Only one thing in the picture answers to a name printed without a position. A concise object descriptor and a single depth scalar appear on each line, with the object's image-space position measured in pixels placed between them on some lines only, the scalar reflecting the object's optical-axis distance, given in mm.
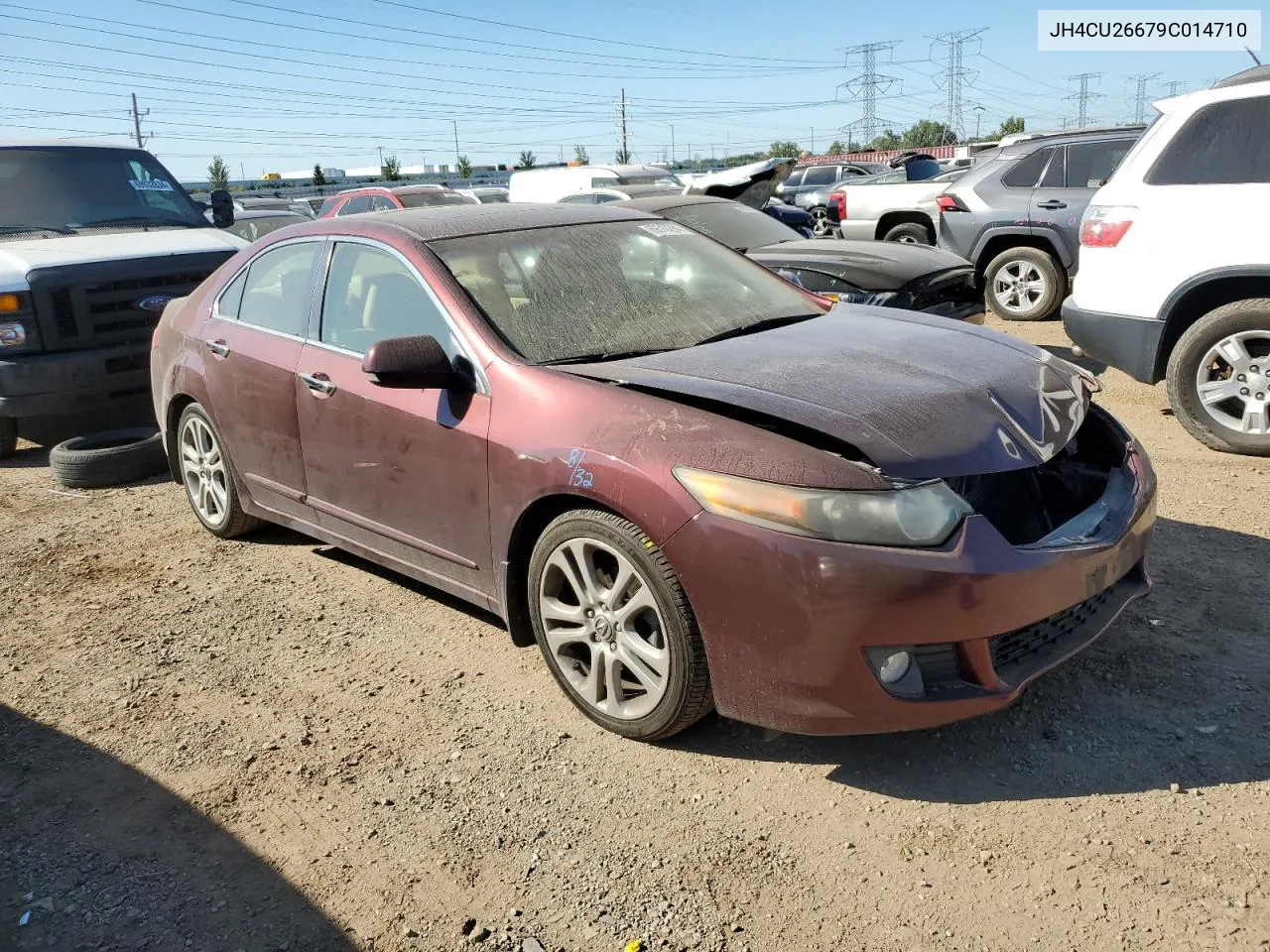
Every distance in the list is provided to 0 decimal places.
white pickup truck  12375
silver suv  9977
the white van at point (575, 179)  20781
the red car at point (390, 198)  15930
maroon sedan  2771
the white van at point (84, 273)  7000
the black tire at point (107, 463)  6516
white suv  5637
